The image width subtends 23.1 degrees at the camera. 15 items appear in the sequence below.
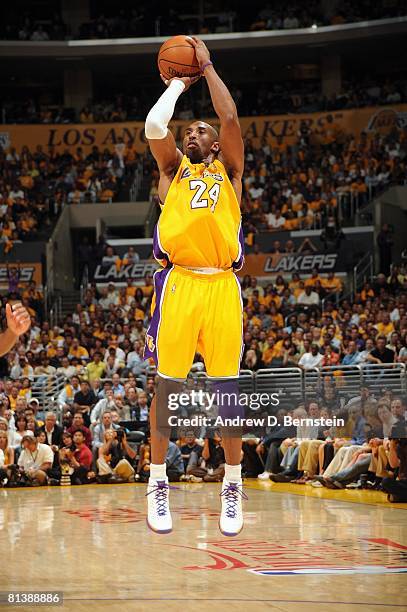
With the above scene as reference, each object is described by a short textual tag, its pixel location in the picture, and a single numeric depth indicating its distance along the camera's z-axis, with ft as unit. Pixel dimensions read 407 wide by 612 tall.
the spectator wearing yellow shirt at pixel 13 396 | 53.78
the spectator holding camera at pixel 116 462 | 48.74
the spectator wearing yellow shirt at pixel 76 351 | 62.34
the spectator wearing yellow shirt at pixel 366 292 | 66.01
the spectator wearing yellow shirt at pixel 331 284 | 68.95
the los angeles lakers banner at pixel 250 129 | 95.09
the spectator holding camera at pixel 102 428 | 48.16
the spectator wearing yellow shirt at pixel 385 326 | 56.85
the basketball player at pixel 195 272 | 19.02
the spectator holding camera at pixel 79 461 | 49.11
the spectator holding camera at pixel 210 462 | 48.37
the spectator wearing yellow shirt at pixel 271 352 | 56.19
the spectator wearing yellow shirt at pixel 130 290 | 71.61
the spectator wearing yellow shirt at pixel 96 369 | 57.97
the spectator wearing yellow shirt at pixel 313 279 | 68.64
